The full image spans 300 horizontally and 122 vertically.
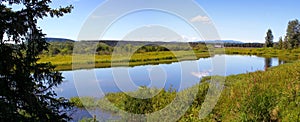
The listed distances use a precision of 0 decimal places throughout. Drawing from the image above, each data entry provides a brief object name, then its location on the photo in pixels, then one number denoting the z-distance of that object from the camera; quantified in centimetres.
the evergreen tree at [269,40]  12619
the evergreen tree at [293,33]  10812
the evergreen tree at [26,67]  655
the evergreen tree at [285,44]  10731
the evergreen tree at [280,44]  11088
